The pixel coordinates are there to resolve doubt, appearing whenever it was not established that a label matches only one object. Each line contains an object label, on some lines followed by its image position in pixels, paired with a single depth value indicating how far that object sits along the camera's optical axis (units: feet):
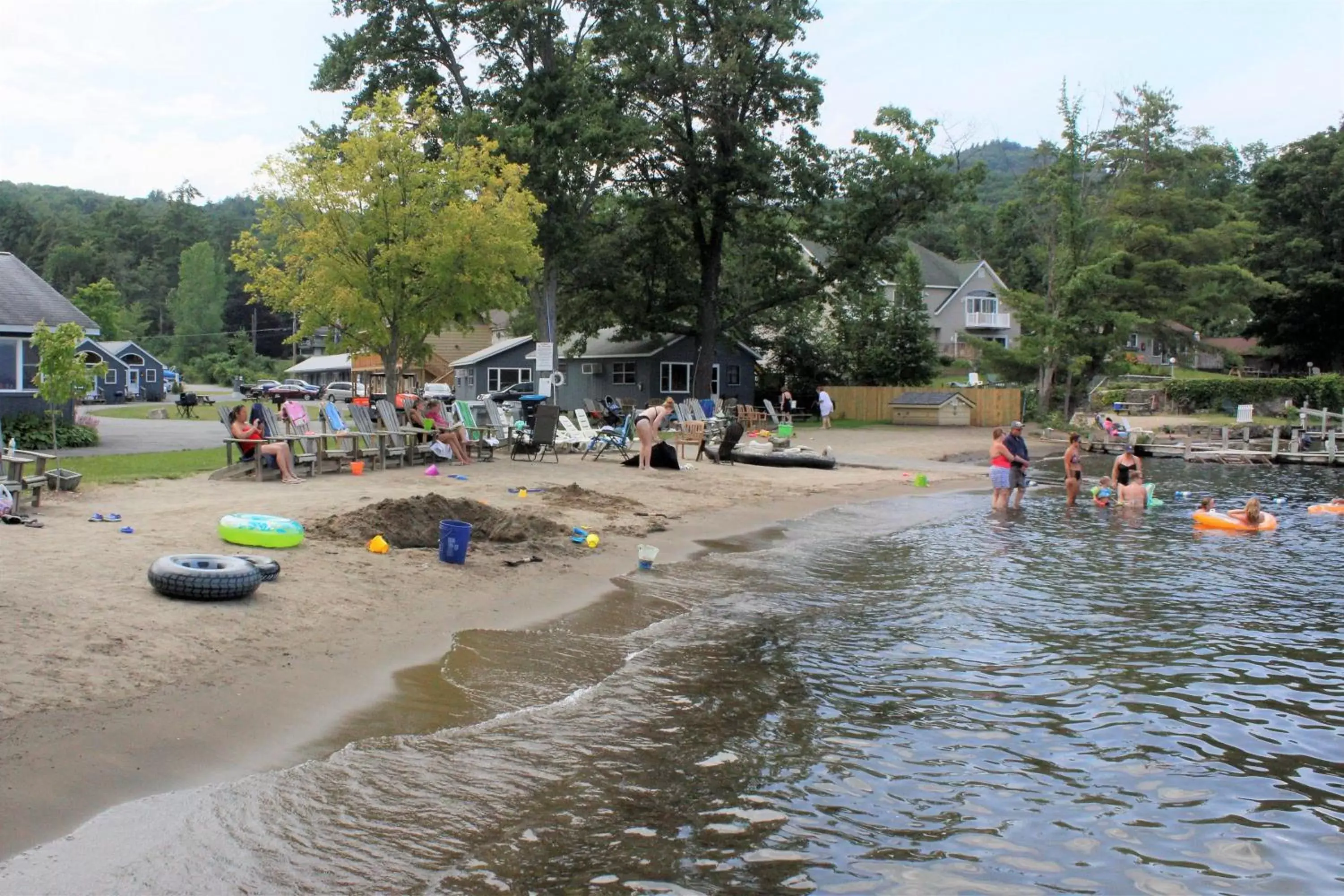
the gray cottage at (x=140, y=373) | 220.02
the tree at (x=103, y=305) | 258.37
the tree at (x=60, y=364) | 54.39
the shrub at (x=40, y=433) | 76.84
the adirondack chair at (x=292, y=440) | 51.06
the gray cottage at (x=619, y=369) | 149.59
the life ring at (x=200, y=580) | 25.76
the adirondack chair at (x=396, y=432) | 59.31
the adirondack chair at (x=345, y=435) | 54.90
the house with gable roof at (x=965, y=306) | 219.61
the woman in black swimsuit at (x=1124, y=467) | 67.56
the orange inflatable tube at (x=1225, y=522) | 57.21
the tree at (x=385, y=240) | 69.97
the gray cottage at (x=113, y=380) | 205.16
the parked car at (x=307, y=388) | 196.13
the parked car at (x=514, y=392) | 143.95
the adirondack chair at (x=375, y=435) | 57.72
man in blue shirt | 63.93
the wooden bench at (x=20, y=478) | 36.42
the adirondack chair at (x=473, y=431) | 66.44
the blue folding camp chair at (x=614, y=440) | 73.26
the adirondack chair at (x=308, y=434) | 53.47
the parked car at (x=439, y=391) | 155.22
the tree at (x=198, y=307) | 322.14
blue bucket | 34.76
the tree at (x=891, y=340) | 152.76
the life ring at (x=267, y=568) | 28.84
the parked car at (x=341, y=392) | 172.27
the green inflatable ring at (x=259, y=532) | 33.22
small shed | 138.00
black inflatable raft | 79.87
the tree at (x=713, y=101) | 115.03
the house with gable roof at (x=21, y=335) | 81.51
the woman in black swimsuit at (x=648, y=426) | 66.03
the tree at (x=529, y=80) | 105.60
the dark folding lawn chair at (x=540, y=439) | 67.21
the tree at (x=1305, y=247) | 187.73
